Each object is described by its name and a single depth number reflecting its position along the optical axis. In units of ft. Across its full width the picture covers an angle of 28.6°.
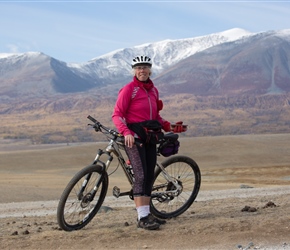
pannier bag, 24.59
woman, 22.65
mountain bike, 22.58
